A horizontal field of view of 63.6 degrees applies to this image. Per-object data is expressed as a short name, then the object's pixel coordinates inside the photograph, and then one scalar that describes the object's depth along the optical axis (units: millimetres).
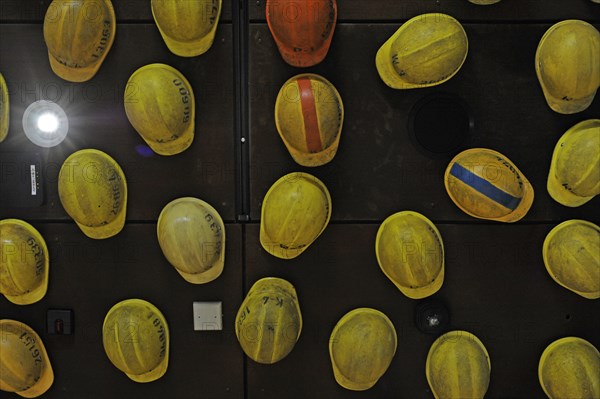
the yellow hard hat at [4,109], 1722
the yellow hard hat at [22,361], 1724
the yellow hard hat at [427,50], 1552
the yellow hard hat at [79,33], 1577
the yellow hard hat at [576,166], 1576
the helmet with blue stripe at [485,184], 1573
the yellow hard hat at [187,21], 1562
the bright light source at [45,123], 1730
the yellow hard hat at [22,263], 1674
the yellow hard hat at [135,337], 1674
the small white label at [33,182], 1749
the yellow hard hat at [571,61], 1548
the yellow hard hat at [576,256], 1600
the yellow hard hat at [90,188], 1613
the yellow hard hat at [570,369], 1638
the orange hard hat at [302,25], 1512
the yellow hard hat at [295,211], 1585
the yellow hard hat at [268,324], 1609
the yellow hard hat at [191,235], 1609
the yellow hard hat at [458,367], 1663
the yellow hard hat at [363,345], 1658
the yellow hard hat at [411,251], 1607
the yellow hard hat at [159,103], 1575
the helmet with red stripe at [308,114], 1550
